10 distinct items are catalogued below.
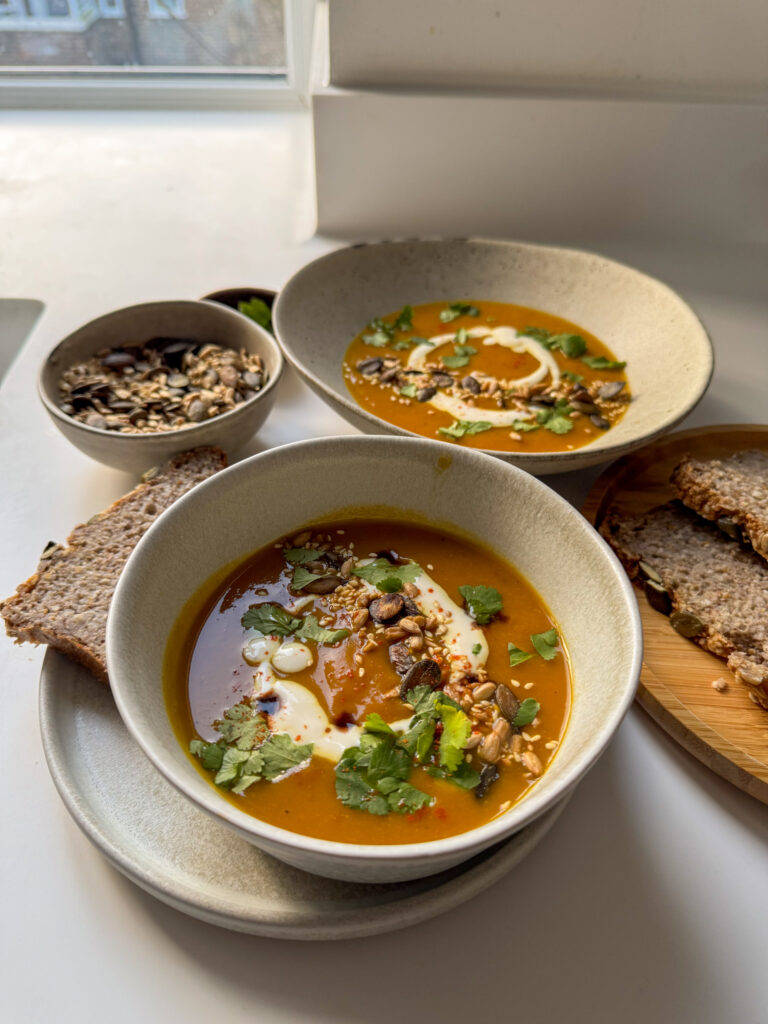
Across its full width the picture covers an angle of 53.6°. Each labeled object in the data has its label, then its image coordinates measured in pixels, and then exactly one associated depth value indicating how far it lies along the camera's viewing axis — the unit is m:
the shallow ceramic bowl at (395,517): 0.20
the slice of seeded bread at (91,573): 0.28
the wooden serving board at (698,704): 0.27
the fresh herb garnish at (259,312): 0.43
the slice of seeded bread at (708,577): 0.30
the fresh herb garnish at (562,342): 0.44
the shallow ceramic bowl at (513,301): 0.39
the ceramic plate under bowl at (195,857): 0.22
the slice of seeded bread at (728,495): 0.33
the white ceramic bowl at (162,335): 0.34
